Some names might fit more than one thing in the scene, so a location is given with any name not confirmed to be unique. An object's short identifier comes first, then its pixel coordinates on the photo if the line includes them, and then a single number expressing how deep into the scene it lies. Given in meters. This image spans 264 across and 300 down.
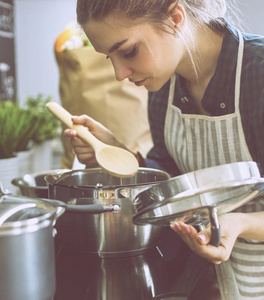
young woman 0.78
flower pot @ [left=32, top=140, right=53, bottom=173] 1.60
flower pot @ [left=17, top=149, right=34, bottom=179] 1.46
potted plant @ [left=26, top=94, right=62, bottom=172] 1.58
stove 0.63
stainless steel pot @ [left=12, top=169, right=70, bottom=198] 0.92
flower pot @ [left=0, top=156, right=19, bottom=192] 1.36
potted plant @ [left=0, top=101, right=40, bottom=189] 1.37
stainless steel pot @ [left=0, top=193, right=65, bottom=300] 0.47
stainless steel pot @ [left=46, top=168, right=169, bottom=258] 0.69
